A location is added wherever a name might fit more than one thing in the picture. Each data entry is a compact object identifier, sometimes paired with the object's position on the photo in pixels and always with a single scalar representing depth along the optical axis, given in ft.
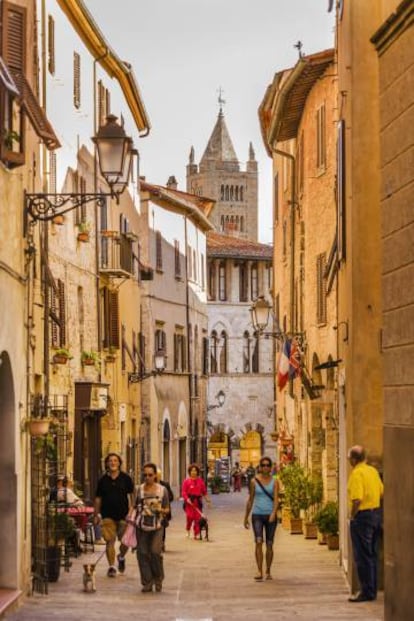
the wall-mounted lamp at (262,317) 111.96
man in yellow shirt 59.52
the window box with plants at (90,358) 110.93
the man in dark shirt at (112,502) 71.46
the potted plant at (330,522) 84.33
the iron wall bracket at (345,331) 68.01
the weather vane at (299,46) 107.60
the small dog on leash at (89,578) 65.00
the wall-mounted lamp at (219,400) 267.18
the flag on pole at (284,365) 103.81
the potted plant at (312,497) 96.21
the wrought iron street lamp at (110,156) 61.98
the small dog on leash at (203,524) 100.07
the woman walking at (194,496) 99.76
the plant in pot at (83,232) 109.19
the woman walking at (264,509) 69.77
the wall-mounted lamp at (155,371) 147.13
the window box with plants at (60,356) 94.94
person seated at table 80.28
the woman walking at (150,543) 65.98
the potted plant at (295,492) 97.40
